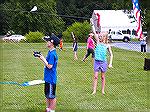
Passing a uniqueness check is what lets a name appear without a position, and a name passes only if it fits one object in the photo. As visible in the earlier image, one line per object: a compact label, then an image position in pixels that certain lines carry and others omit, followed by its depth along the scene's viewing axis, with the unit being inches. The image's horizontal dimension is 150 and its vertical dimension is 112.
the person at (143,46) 842.2
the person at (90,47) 642.1
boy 288.8
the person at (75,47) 438.8
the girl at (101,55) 386.5
